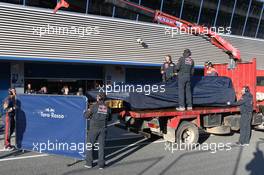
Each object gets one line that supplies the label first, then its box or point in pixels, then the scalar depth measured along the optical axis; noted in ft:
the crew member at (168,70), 36.49
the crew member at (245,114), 35.70
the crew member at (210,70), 41.05
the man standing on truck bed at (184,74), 32.78
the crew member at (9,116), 31.31
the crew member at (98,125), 25.89
